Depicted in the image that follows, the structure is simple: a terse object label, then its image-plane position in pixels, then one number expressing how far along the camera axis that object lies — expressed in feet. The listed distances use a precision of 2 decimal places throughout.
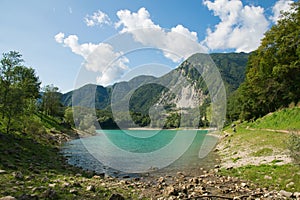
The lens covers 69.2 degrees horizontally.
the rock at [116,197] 33.99
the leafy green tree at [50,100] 253.85
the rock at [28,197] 27.72
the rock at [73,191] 34.45
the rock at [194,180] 49.61
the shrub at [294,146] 41.25
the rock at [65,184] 37.03
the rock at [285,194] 35.02
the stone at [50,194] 29.91
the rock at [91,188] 37.67
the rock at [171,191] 39.01
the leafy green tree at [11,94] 81.26
